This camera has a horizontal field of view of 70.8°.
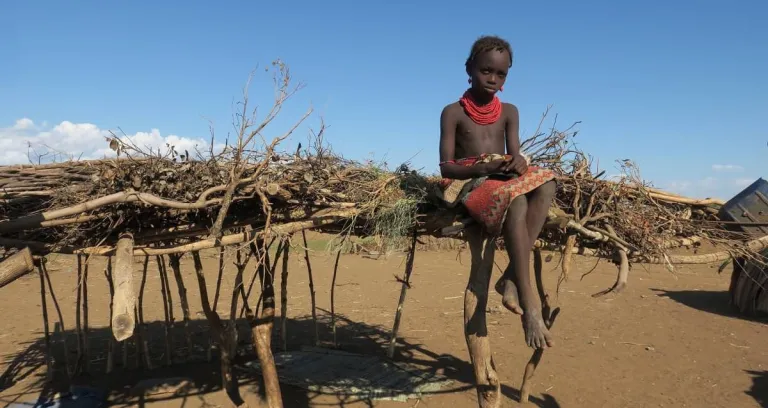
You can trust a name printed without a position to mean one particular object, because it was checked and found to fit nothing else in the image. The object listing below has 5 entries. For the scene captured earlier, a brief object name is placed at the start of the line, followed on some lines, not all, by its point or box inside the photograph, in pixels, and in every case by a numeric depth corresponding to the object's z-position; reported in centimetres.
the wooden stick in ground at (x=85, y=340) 688
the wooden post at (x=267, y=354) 511
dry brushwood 376
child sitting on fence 324
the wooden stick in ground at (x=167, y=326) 730
